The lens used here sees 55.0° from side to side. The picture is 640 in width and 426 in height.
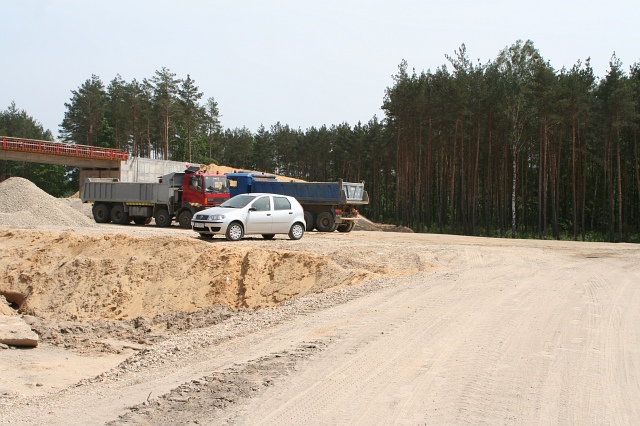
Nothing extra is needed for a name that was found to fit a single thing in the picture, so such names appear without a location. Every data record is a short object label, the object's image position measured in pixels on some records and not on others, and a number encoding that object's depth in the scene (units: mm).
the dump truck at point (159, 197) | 29094
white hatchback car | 20484
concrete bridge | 53156
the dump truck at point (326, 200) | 29906
